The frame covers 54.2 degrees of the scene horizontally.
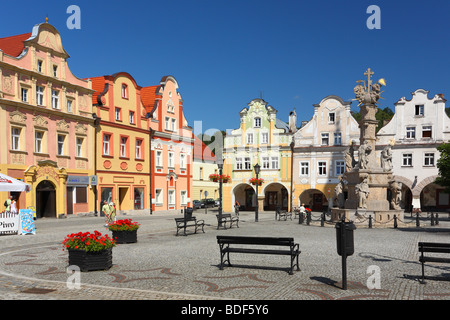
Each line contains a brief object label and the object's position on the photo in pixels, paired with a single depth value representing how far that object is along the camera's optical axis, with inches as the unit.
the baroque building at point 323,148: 1780.3
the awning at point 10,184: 754.8
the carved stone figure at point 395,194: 920.9
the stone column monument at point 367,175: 899.4
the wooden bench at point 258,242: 389.4
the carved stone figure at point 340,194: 996.6
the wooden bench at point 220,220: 881.8
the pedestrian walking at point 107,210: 907.4
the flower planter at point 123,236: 622.2
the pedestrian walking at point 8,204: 955.2
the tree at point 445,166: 1339.8
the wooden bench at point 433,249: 343.0
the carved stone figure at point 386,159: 942.4
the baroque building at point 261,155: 1875.0
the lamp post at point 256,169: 1154.7
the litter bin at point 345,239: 321.7
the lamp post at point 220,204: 887.4
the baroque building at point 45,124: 1117.7
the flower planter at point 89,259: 390.6
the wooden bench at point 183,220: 746.4
